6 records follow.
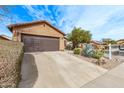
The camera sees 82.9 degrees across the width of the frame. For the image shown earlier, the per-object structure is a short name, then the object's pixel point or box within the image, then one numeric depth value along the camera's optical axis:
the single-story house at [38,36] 8.02
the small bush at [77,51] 8.00
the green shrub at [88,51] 7.17
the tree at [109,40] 21.82
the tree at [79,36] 14.50
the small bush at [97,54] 6.48
